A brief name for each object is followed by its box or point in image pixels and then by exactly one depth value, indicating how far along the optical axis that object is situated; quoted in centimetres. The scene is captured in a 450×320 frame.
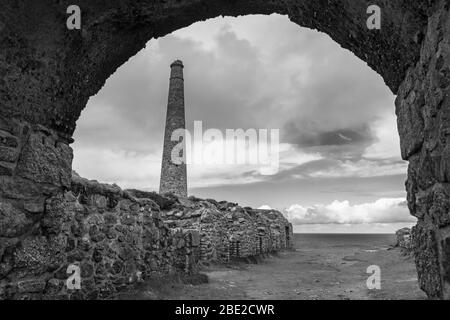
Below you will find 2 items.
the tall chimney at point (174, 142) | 3238
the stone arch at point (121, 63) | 244
